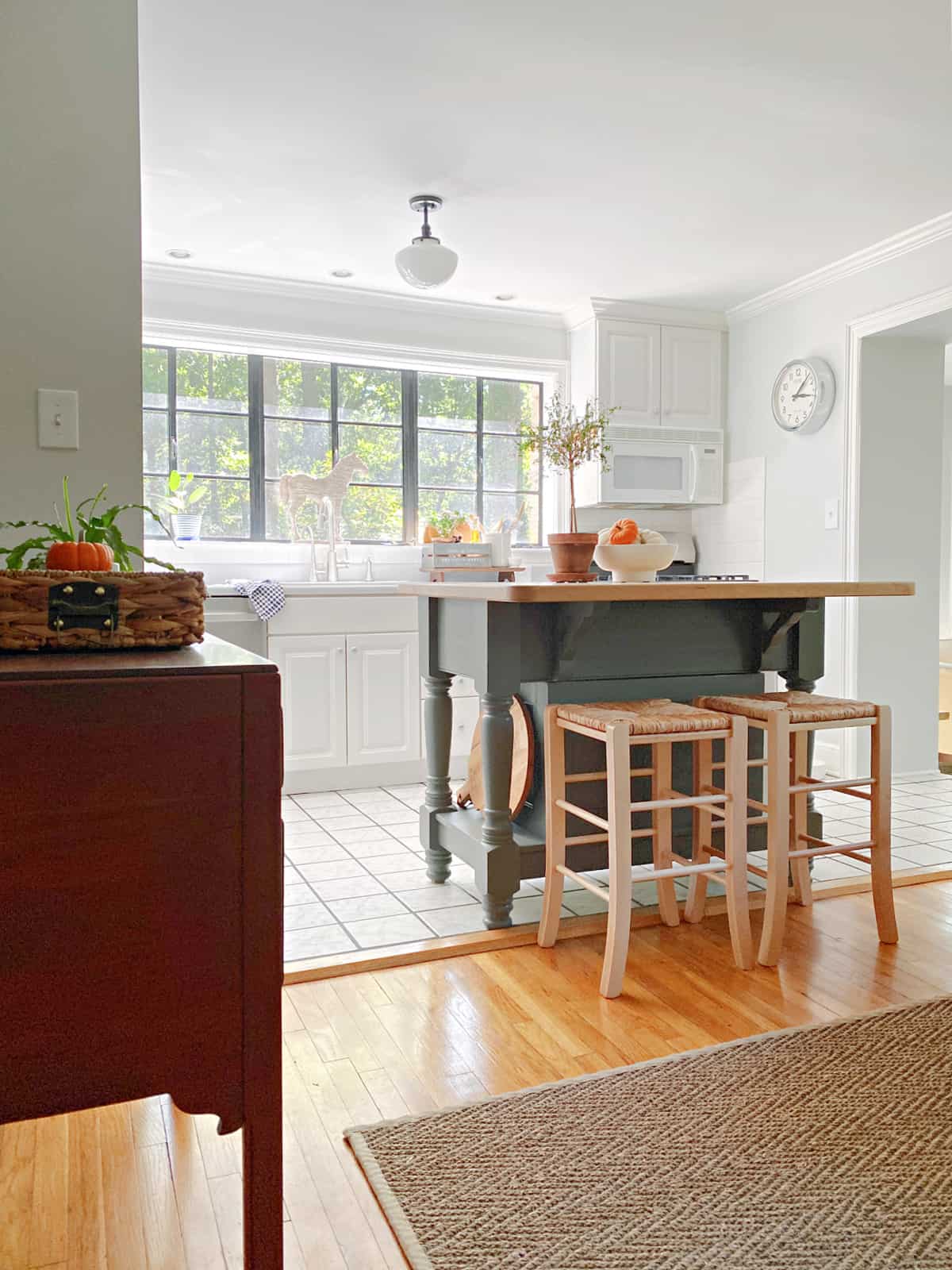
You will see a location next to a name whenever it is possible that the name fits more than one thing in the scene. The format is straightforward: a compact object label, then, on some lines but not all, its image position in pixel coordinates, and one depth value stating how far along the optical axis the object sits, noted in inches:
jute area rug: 51.3
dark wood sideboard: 37.9
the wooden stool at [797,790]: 90.7
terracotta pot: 107.0
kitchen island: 99.5
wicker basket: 43.3
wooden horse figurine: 184.7
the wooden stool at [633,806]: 84.7
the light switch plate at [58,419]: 72.9
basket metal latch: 44.0
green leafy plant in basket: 48.3
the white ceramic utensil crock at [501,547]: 190.4
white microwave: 199.2
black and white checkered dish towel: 163.3
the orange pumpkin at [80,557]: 48.2
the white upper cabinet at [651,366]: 199.2
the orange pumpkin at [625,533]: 104.7
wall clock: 180.4
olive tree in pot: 107.0
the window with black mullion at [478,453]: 206.1
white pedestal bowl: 102.6
